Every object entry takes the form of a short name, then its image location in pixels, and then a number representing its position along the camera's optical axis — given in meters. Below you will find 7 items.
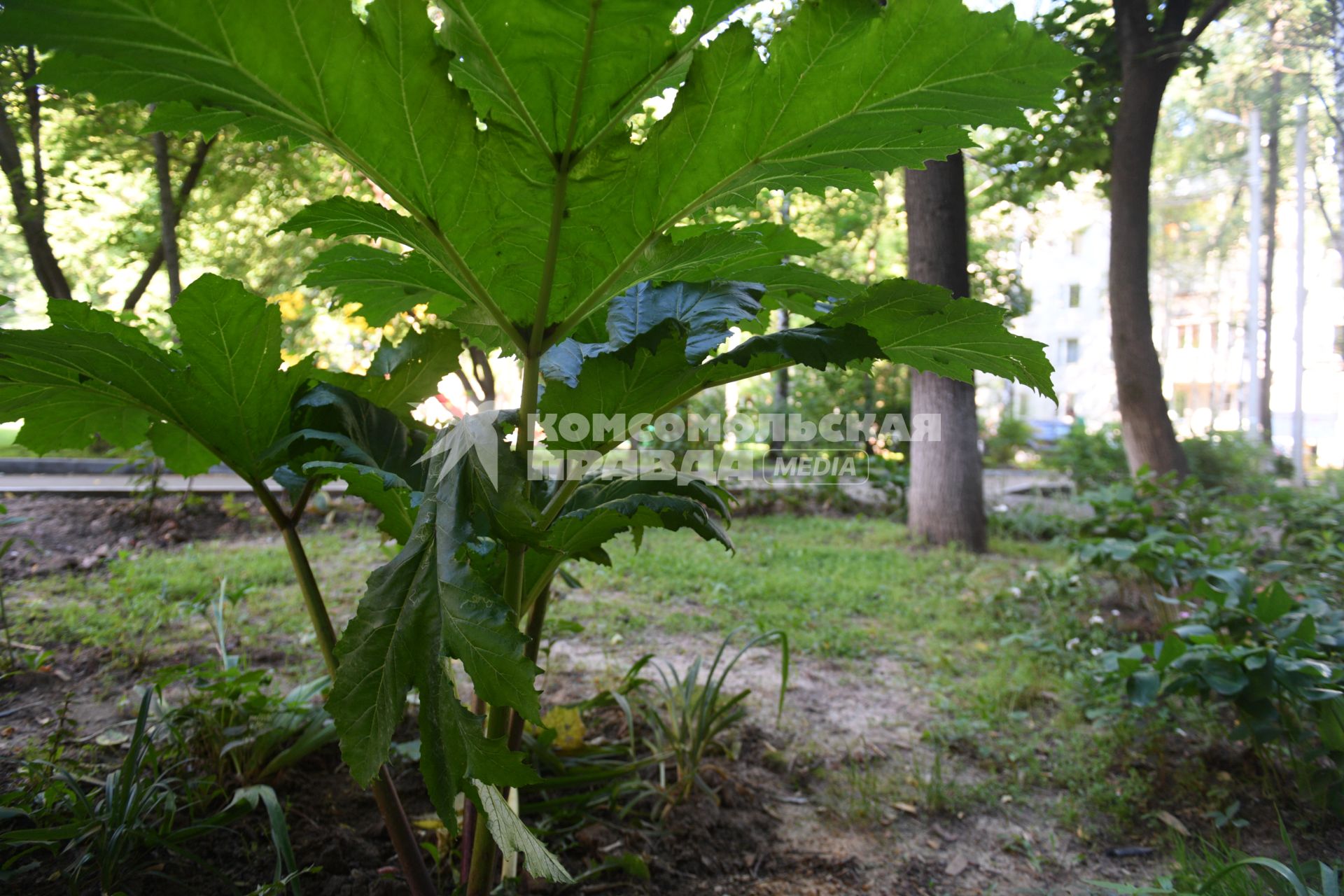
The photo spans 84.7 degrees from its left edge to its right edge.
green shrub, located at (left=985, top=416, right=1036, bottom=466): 14.04
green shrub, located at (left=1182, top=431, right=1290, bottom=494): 8.68
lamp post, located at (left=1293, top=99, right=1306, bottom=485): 13.62
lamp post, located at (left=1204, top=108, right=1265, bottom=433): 16.11
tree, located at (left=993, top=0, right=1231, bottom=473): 6.09
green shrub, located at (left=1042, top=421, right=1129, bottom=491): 9.37
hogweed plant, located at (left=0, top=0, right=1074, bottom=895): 0.83
